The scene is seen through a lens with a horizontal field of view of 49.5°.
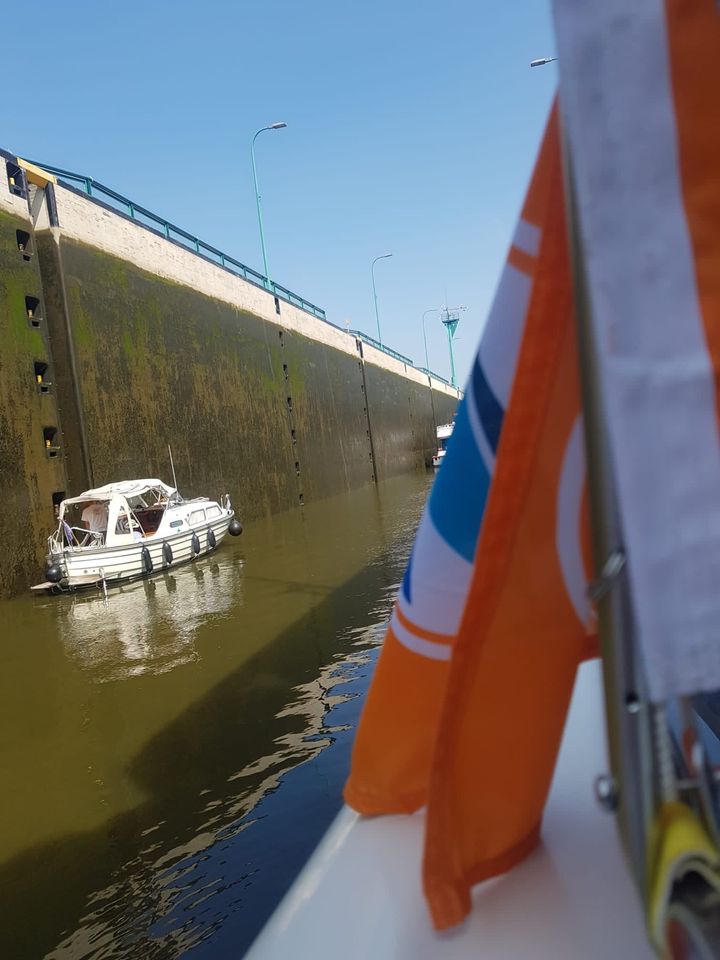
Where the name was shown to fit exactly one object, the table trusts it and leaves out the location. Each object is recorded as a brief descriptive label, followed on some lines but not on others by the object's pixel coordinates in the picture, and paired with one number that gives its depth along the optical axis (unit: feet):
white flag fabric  2.68
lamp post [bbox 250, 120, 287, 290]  76.11
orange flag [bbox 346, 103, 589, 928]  3.22
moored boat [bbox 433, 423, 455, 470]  118.83
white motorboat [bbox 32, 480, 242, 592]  34.86
